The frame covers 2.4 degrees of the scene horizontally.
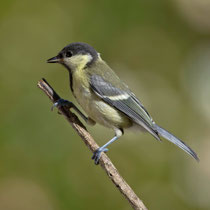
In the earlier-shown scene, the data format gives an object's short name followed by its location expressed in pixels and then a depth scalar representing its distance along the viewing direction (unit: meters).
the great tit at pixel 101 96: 3.95
